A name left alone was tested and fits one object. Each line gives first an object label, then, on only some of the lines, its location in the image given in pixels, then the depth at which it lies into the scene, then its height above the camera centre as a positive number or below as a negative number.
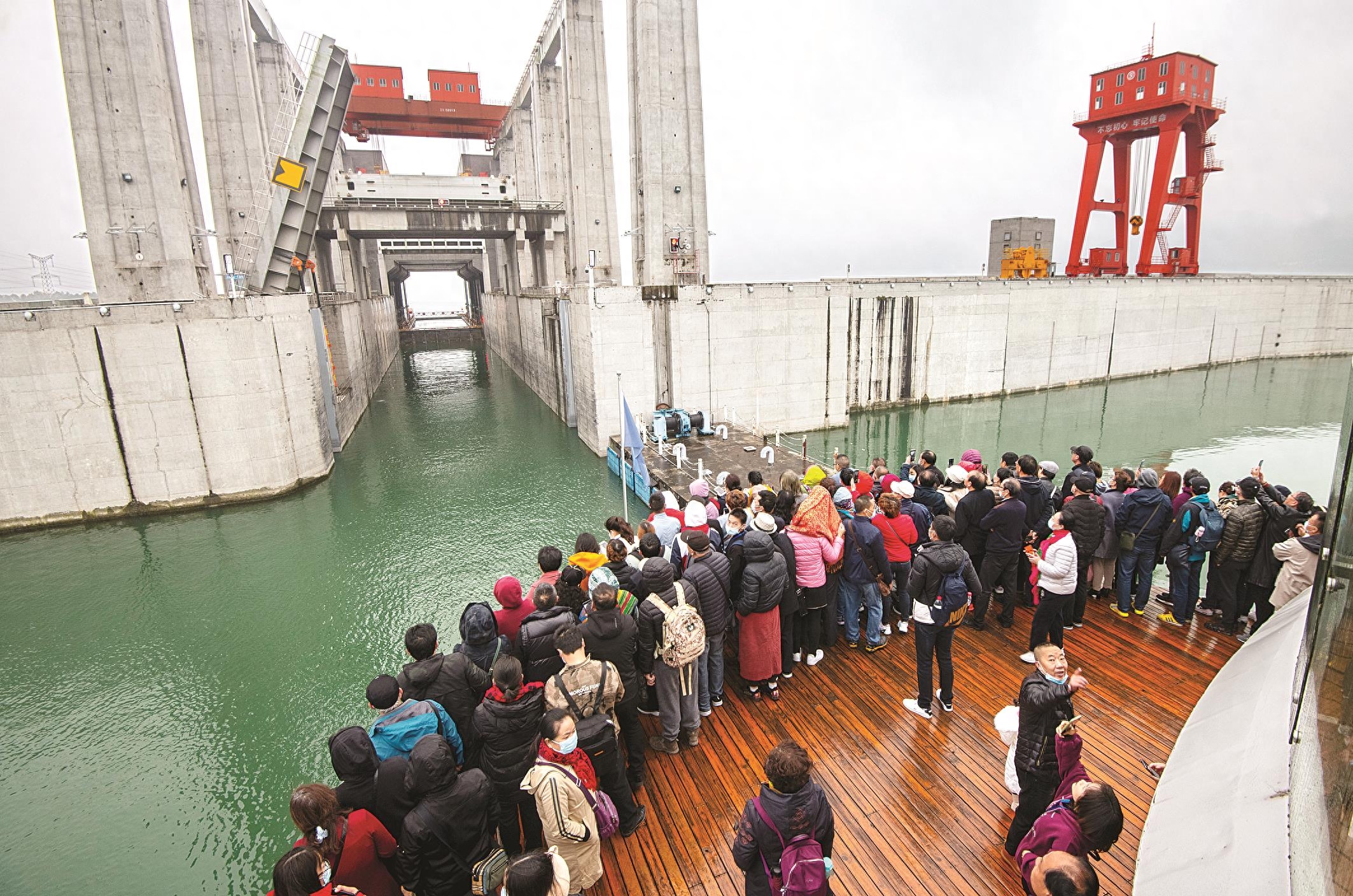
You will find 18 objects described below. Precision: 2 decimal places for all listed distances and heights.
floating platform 13.75 -3.82
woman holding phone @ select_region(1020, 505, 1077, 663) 4.76 -2.16
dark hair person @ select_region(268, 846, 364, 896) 2.33 -2.09
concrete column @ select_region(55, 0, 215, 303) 13.35 +3.85
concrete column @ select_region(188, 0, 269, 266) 19.31 +6.63
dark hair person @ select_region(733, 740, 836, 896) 2.47 -2.08
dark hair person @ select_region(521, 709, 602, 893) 2.91 -2.25
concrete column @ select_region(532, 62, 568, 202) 30.25 +8.81
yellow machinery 36.41 +1.65
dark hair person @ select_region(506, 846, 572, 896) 2.18 -1.99
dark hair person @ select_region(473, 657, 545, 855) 3.16 -2.18
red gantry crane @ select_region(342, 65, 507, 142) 42.44 +13.98
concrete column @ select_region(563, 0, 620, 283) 23.91 +6.50
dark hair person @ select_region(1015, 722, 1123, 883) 2.39 -2.13
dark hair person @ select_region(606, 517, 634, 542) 5.25 -1.87
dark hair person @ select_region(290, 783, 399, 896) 2.55 -2.39
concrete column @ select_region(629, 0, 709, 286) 18.73 +4.99
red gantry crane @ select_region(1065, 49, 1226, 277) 30.73 +8.11
